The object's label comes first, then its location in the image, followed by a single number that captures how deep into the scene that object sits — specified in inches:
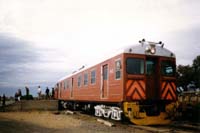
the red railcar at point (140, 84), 346.3
